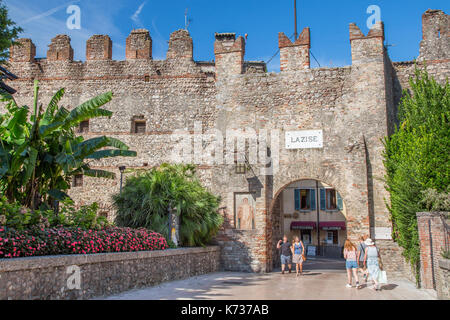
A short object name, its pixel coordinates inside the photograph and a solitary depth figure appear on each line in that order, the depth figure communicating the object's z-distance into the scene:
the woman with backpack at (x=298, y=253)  14.34
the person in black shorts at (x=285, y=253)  14.93
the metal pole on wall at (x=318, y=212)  29.52
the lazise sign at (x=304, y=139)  15.63
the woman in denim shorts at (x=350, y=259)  11.43
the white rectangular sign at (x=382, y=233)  14.35
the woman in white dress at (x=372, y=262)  11.04
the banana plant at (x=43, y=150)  10.59
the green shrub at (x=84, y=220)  10.69
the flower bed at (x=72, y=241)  7.40
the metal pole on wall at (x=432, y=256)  10.19
